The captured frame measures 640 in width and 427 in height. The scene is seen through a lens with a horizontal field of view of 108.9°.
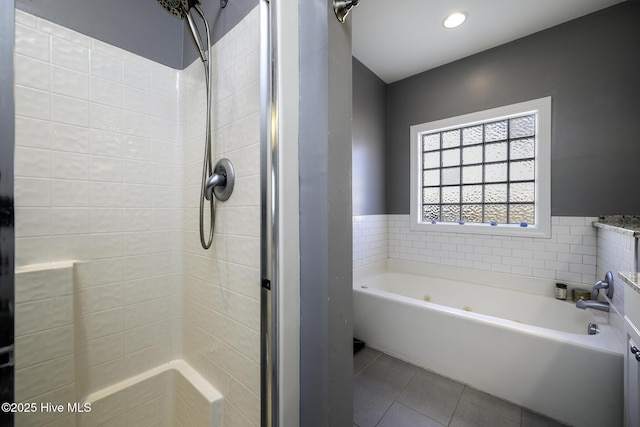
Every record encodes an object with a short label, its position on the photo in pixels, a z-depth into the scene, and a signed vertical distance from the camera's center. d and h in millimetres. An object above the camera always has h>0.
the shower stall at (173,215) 675 -16
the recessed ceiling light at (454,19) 1799 +1553
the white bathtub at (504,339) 1181 -855
